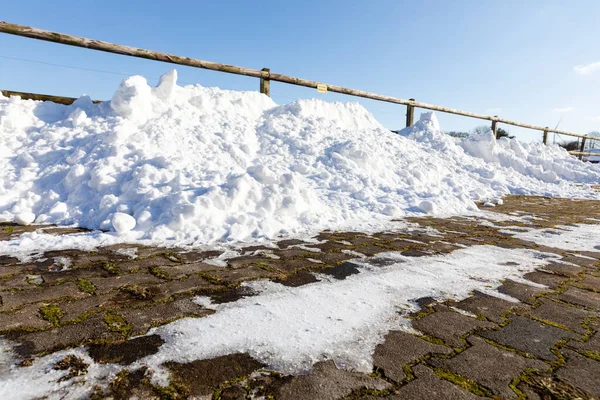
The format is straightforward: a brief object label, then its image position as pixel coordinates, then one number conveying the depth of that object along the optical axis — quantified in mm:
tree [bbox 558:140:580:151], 27559
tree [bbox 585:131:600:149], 41625
